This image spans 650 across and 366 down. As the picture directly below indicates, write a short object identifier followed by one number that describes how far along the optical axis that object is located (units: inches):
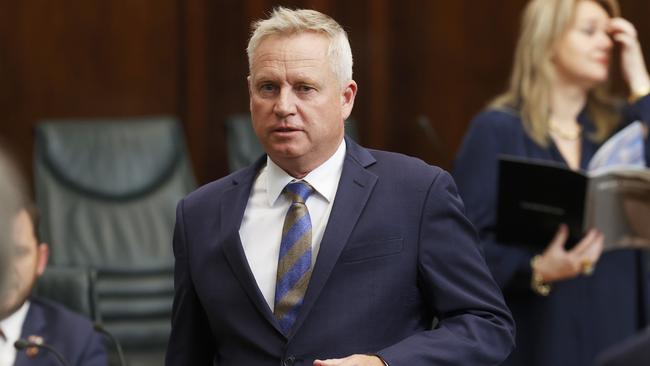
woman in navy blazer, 248.2
